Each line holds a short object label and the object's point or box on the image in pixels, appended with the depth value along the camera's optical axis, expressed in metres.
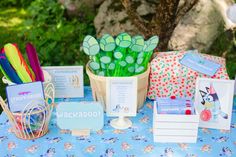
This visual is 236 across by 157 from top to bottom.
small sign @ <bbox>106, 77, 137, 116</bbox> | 1.57
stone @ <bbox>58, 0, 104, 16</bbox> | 4.04
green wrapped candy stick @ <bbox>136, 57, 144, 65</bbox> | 1.62
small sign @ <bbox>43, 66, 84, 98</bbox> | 1.78
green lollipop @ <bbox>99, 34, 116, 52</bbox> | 1.57
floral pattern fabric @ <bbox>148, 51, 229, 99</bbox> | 1.73
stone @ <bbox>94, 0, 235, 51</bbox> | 3.19
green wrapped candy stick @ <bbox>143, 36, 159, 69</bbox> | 1.64
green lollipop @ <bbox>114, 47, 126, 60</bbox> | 1.59
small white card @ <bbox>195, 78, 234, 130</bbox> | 1.58
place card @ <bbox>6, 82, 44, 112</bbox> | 1.48
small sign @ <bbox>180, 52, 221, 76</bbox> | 1.71
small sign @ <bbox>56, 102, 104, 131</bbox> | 1.50
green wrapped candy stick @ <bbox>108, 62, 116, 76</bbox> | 1.61
